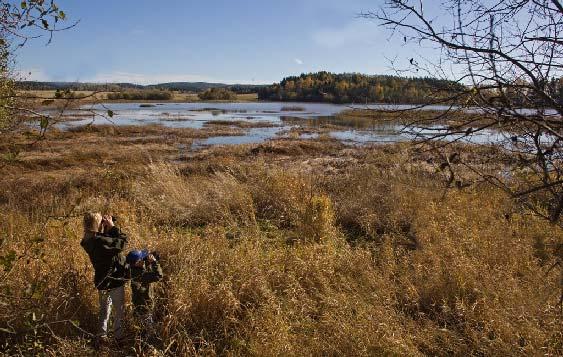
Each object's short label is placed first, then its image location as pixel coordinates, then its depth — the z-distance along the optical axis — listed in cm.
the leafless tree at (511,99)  199
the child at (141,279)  430
